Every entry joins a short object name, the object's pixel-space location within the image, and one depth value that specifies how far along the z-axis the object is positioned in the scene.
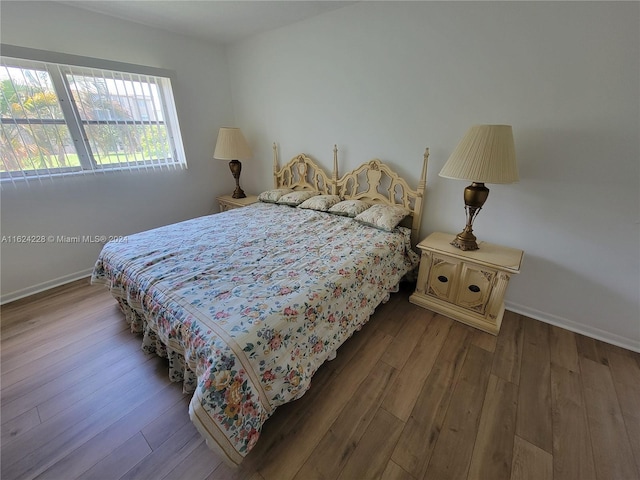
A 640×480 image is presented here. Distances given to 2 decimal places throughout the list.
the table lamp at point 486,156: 1.49
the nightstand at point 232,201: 3.14
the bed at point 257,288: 0.99
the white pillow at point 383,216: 2.06
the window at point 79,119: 1.96
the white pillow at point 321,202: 2.49
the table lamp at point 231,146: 2.91
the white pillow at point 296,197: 2.68
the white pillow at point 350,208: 2.31
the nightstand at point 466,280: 1.70
